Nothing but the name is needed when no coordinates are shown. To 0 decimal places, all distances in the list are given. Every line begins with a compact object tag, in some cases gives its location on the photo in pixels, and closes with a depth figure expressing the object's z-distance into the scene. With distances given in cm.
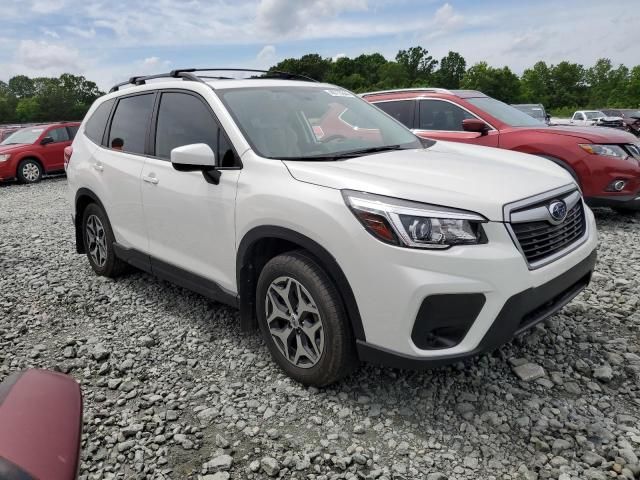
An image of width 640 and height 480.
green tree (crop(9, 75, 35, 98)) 10900
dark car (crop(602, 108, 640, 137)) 2496
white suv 236
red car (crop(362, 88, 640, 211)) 602
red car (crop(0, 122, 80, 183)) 1362
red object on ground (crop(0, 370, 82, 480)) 106
